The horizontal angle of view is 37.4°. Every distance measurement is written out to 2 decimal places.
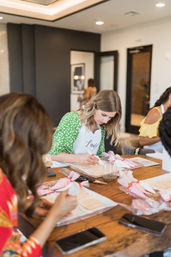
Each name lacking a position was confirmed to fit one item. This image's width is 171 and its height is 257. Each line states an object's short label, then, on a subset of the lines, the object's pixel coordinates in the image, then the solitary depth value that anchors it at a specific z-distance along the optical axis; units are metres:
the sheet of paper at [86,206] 1.05
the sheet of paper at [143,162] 1.85
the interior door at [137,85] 6.24
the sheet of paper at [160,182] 1.42
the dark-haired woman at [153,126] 2.45
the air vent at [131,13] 5.06
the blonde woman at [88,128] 2.00
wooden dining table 0.87
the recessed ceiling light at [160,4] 4.52
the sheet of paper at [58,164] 1.83
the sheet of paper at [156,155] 2.04
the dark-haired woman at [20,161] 0.84
